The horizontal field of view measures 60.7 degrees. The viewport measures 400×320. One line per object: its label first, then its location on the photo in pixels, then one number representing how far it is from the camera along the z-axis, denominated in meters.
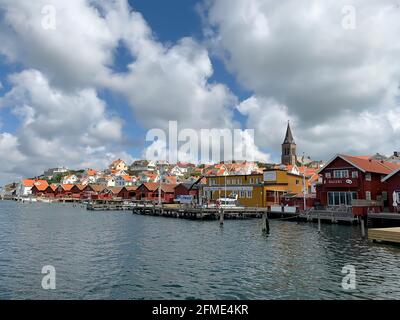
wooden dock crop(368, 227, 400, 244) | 31.54
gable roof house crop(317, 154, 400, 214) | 52.34
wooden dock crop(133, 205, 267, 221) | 61.56
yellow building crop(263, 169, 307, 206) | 72.06
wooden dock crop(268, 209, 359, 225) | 48.69
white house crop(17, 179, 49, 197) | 183.62
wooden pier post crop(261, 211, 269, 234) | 40.61
